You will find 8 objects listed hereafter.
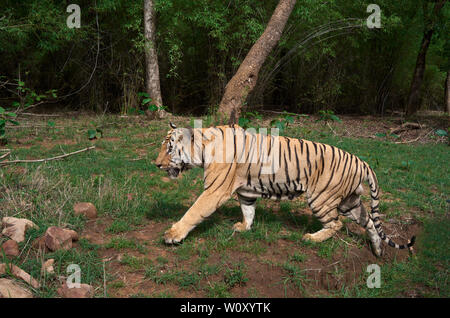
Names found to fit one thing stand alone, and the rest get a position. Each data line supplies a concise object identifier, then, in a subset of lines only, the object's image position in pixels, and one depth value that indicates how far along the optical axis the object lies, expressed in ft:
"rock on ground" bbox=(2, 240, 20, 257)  11.59
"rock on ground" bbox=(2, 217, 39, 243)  12.32
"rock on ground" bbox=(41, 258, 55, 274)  10.65
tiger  13.04
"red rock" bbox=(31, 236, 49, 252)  11.96
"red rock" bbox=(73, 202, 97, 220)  14.26
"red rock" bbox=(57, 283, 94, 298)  9.77
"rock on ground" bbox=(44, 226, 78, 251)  11.87
